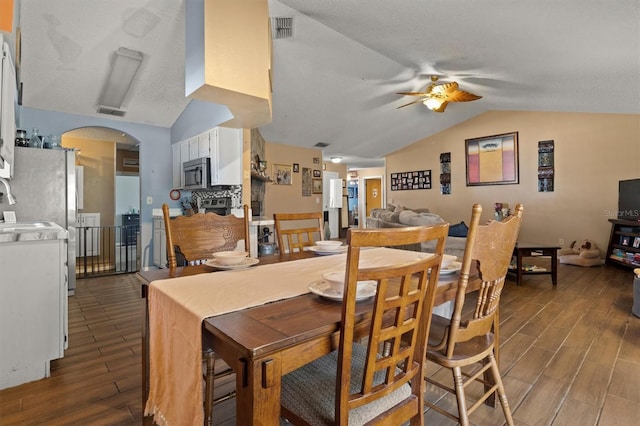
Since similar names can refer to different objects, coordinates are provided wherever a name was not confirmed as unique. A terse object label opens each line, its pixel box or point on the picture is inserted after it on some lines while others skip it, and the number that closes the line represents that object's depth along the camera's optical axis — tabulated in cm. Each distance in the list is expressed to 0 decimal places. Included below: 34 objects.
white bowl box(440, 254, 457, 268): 149
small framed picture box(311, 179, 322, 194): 765
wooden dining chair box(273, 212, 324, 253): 205
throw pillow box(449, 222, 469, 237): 506
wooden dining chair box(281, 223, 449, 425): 83
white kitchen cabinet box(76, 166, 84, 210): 580
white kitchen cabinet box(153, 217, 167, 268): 475
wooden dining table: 76
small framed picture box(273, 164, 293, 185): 683
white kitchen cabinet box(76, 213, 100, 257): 595
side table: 399
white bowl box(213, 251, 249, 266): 152
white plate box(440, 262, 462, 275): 141
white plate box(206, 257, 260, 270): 149
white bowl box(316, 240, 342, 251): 192
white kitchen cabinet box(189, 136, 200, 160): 450
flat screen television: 472
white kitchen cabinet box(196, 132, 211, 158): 429
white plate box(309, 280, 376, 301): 104
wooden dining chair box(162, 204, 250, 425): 164
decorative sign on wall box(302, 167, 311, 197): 738
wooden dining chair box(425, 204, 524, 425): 117
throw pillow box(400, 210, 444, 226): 432
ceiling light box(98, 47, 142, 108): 355
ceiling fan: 434
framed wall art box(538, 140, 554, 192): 617
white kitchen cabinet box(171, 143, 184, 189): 495
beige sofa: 397
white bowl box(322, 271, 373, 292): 109
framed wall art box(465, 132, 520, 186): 666
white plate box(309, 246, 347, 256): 190
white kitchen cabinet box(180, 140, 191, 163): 474
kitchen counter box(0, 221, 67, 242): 181
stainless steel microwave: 416
